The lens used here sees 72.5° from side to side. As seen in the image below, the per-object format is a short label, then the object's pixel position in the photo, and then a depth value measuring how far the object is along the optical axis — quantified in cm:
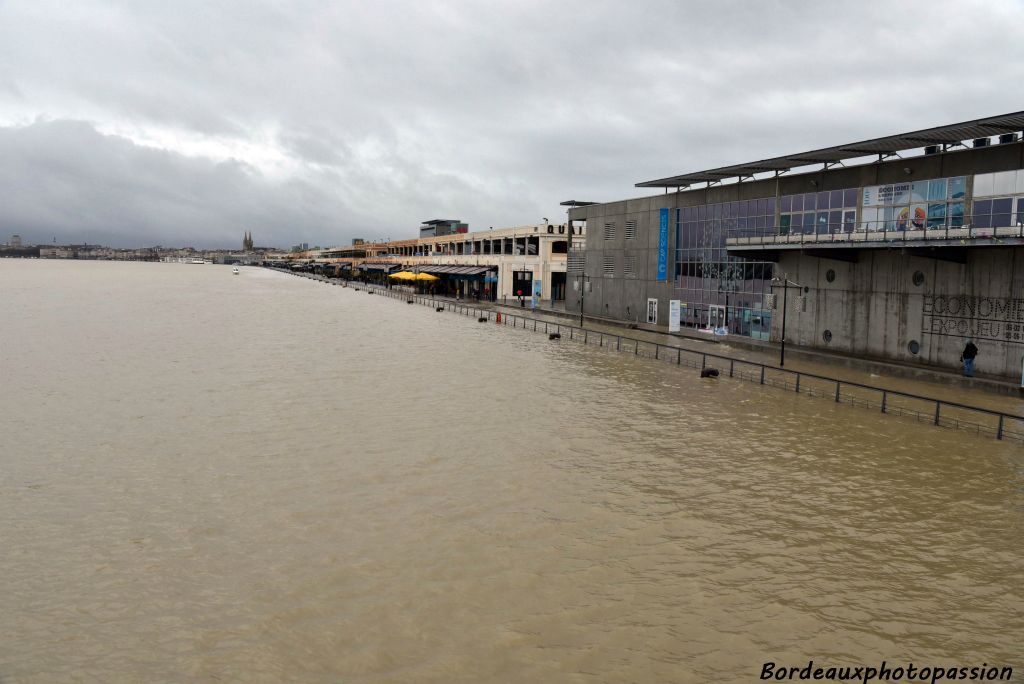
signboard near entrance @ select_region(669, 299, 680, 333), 4831
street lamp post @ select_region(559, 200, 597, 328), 6868
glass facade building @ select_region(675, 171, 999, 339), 2998
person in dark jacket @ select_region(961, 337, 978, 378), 2906
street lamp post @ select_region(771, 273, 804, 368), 3752
